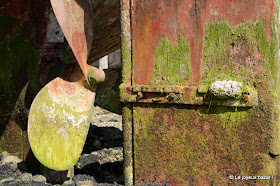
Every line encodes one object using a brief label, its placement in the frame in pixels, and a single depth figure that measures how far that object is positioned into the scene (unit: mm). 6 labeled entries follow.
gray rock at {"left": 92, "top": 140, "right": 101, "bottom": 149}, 4828
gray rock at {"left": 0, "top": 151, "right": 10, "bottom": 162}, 3459
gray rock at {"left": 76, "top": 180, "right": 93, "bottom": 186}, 2762
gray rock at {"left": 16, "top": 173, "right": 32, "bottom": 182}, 3010
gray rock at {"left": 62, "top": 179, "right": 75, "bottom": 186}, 2839
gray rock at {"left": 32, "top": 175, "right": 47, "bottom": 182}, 3011
